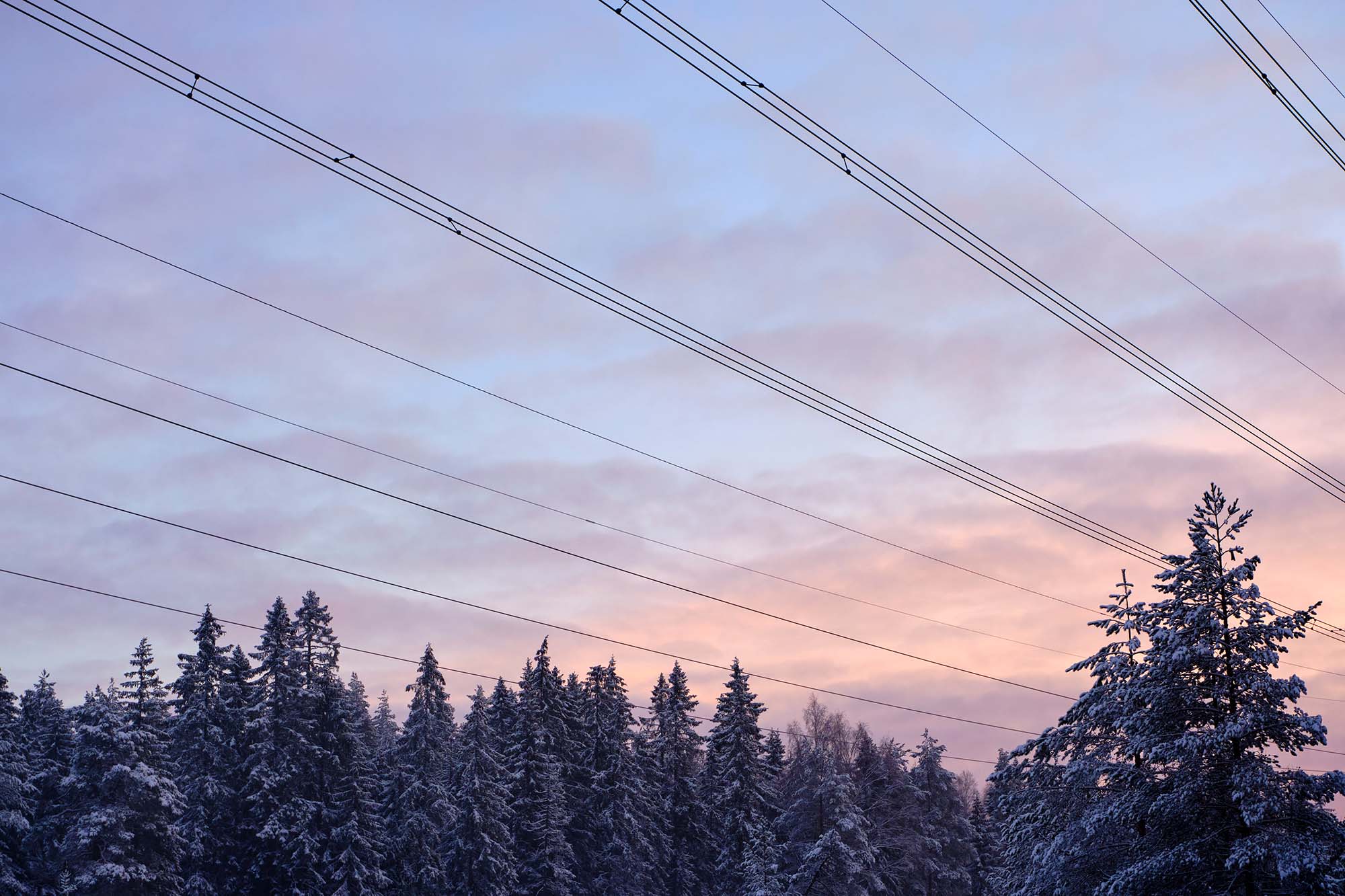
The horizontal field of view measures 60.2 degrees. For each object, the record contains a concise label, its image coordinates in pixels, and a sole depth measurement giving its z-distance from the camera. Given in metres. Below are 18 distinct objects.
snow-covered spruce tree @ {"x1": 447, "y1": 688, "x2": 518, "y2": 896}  69.81
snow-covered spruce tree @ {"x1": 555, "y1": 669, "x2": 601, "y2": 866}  81.75
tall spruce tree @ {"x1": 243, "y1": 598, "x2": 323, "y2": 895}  65.56
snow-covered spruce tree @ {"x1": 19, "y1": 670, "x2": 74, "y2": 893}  63.38
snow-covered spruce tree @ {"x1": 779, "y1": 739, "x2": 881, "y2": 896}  70.19
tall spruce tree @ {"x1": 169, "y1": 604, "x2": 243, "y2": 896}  65.44
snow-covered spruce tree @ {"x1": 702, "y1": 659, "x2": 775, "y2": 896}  78.56
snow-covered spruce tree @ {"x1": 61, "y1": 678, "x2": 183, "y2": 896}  57.56
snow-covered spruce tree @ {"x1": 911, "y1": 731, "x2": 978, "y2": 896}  85.94
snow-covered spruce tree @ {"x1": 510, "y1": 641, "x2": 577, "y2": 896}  73.62
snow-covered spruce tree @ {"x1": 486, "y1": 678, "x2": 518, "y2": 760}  86.25
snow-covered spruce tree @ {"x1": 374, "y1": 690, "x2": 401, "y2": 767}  123.44
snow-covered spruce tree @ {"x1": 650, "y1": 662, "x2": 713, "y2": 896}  82.06
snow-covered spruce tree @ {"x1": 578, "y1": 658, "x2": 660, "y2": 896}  77.25
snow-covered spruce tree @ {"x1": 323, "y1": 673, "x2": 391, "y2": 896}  65.62
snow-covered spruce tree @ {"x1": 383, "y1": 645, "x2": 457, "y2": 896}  69.94
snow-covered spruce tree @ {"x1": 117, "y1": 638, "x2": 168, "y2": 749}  62.69
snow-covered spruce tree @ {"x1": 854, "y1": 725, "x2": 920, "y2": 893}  82.44
